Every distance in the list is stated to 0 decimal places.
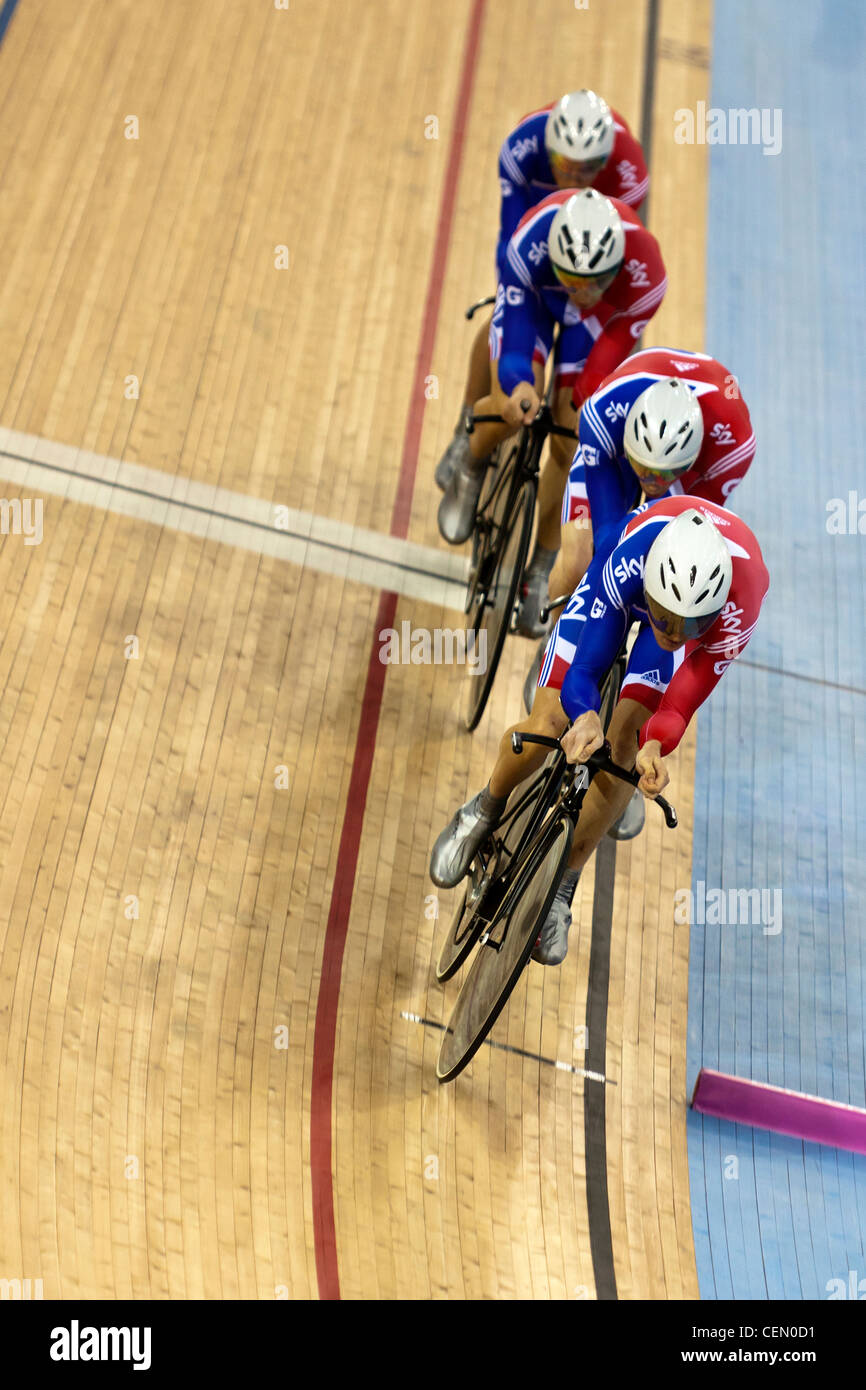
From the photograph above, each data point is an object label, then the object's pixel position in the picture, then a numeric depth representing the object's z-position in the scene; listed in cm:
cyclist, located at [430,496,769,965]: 529
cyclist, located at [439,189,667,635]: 677
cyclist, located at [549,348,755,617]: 609
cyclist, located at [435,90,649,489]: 774
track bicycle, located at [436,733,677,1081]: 558
